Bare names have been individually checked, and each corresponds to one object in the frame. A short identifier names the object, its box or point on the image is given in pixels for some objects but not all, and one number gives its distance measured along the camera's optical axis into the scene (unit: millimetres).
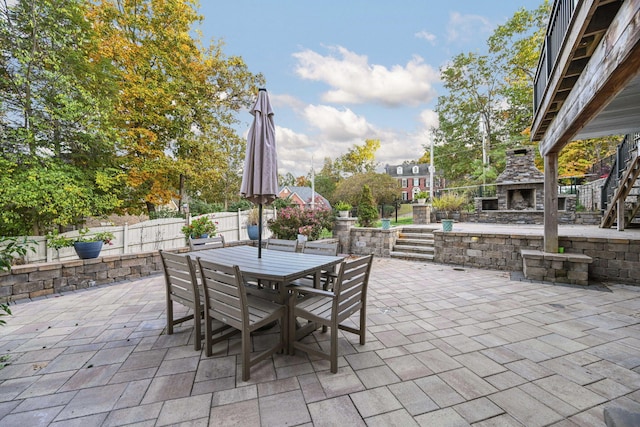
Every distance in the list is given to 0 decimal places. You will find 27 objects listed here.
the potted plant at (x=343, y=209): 7344
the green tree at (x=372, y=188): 16594
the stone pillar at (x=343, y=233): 7270
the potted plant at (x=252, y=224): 6330
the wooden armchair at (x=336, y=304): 2006
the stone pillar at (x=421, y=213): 9016
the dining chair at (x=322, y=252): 2884
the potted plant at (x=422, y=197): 9329
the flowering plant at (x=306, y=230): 6119
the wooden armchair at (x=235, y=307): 1913
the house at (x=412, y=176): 33656
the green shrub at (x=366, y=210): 7602
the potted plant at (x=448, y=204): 10445
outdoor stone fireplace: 9953
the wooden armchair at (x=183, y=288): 2318
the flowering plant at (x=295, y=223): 6266
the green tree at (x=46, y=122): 4484
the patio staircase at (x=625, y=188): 5493
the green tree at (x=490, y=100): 12695
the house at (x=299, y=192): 27361
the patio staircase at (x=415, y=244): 6428
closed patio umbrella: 2844
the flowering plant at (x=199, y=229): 5328
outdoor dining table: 2221
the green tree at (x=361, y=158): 27000
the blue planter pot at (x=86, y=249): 4211
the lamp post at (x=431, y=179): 10698
